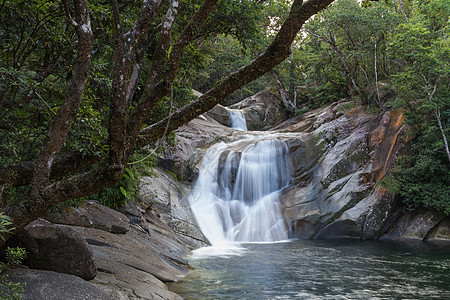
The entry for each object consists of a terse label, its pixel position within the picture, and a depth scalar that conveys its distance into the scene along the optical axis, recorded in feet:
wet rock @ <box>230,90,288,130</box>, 103.50
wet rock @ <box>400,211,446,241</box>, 52.21
